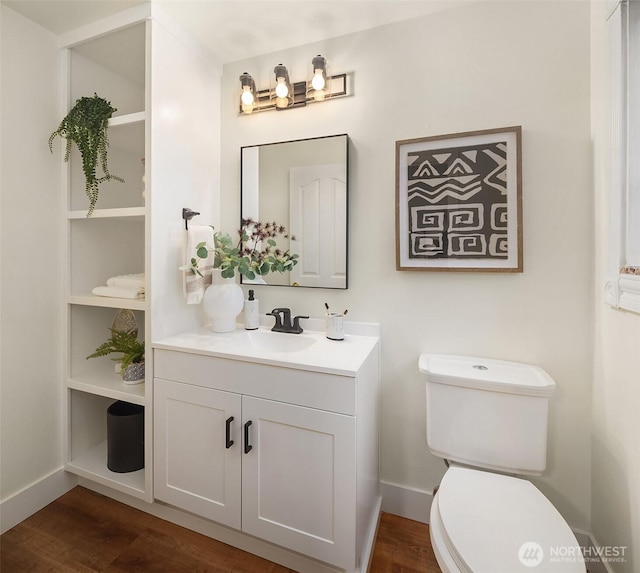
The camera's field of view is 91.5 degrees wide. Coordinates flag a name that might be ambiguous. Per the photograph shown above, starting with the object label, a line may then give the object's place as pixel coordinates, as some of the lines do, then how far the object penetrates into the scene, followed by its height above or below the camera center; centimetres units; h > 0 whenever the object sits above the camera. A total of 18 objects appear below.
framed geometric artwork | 133 +36
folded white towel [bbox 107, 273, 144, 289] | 155 +1
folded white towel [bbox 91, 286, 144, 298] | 153 -5
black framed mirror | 159 +45
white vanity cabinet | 111 -66
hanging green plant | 151 +73
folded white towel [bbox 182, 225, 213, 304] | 155 +9
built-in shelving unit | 150 +25
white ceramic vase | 158 -11
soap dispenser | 168 -17
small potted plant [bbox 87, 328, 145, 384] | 161 -37
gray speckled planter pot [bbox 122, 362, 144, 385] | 160 -47
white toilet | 81 -68
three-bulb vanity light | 155 +101
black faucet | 162 -21
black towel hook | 160 +35
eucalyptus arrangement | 153 +16
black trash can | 157 -81
